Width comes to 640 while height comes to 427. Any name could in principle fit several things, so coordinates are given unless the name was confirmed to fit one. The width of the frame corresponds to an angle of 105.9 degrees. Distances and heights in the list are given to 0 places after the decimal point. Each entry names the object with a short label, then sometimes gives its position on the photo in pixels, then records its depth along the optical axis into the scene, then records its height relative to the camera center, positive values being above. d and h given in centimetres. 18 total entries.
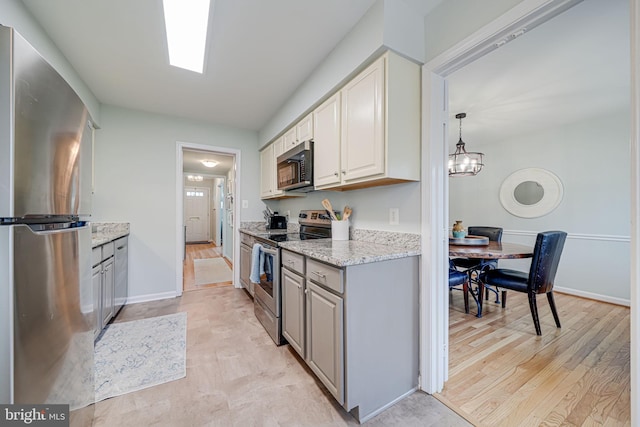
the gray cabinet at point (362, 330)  132 -69
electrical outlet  177 -2
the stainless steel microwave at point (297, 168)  232 +48
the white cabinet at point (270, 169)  320 +64
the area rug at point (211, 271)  411 -112
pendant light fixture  319 +66
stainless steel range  204 -50
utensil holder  215 -15
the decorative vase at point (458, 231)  304 -23
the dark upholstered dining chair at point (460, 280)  262 -73
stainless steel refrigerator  71 -6
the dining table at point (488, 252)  226 -38
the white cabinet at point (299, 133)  239 +88
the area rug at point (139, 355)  162 -112
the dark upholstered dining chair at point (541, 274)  226 -59
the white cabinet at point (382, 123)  151 +60
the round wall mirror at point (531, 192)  368 +33
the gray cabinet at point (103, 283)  201 -63
